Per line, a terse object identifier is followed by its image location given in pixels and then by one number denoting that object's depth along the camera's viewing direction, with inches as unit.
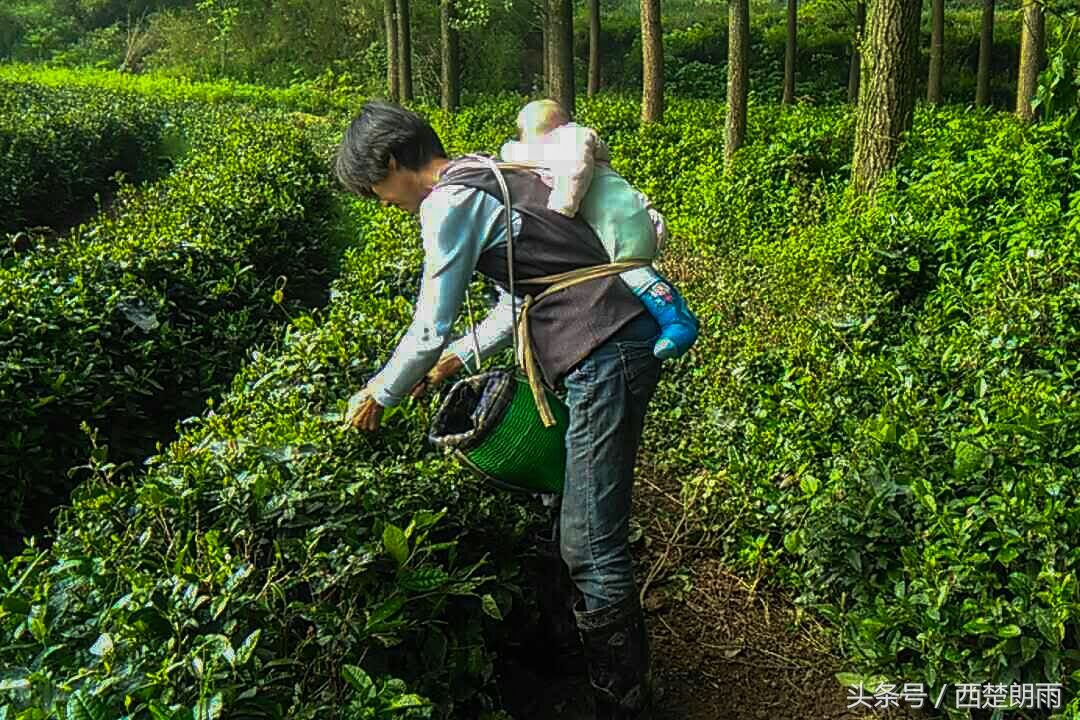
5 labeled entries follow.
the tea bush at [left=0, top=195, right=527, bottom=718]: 76.2
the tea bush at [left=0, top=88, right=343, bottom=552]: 173.0
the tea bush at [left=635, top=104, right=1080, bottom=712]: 110.5
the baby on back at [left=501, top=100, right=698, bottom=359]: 102.3
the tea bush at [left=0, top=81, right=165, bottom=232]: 420.5
